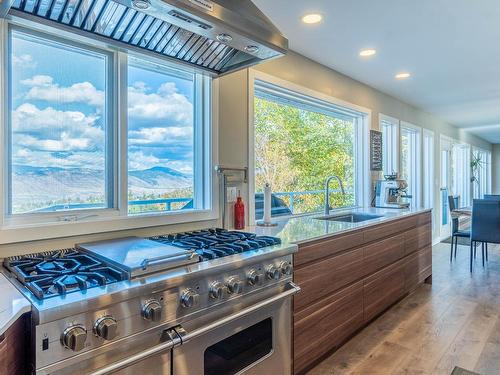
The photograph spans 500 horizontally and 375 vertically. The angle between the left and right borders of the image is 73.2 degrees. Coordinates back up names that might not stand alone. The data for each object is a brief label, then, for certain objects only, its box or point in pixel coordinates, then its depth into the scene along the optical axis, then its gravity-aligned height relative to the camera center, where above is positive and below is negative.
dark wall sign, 4.14 +0.43
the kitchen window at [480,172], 9.07 +0.36
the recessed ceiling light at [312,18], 2.29 +1.16
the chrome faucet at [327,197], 3.24 -0.13
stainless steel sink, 3.17 -0.31
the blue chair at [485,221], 4.27 -0.48
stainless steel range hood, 1.25 +0.68
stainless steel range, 1.00 -0.43
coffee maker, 3.84 -0.10
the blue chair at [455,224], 4.73 -0.59
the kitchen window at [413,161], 5.40 +0.37
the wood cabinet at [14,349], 0.88 -0.45
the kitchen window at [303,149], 3.15 +0.41
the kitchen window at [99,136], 1.55 +0.27
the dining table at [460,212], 4.64 -0.40
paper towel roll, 2.54 -0.17
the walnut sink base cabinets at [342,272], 1.98 -0.64
